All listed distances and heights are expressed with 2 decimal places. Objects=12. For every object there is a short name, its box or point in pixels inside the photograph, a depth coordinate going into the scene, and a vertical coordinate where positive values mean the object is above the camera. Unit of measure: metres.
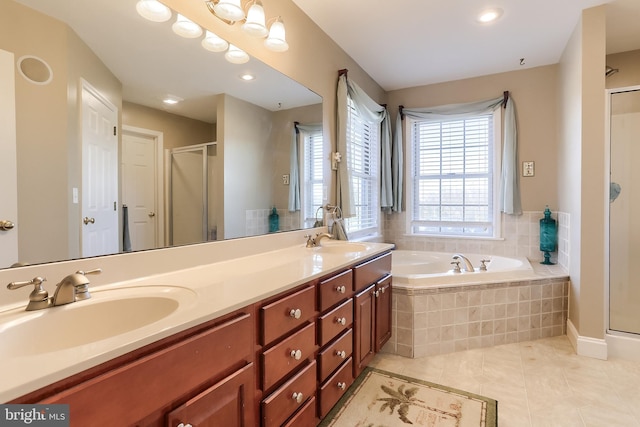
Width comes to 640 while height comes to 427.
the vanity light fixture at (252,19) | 1.53 +0.96
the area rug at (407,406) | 1.68 -1.10
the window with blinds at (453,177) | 3.61 +0.36
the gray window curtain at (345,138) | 2.75 +0.71
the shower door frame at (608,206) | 2.33 +0.01
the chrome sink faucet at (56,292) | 0.89 -0.23
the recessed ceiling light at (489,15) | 2.36 +1.44
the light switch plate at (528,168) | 3.37 +0.41
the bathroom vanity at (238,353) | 0.66 -0.40
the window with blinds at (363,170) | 3.17 +0.41
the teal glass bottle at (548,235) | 3.16 -0.26
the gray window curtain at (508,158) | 3.35 +0.52
